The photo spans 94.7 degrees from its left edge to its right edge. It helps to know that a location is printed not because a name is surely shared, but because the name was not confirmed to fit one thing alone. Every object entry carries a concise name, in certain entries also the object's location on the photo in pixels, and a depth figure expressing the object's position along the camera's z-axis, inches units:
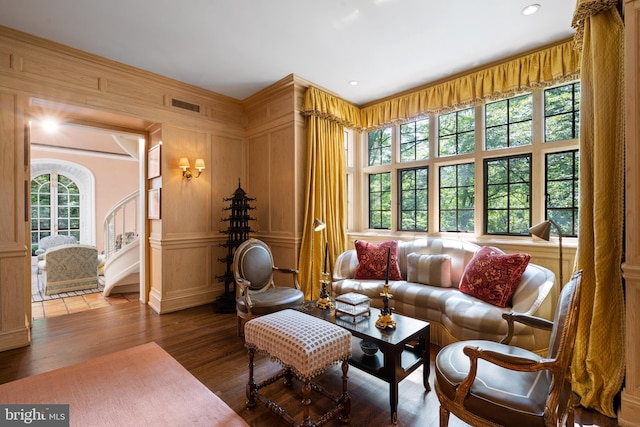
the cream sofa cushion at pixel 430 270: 125.9
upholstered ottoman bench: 65.2
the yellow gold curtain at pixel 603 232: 76.5
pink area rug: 71.3
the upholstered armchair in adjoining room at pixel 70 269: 186.2
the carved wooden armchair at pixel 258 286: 111.4
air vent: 150.9
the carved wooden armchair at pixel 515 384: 49.3
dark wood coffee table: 72.3
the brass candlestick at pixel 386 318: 81.2
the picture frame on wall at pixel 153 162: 152.6
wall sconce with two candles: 150.5
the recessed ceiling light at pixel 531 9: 95.0
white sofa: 93.6
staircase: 184.9
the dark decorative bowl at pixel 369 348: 83.6
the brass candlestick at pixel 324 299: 98.7
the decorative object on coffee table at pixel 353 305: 88.6
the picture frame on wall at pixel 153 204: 151.9
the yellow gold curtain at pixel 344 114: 119.9
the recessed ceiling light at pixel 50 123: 130.5
